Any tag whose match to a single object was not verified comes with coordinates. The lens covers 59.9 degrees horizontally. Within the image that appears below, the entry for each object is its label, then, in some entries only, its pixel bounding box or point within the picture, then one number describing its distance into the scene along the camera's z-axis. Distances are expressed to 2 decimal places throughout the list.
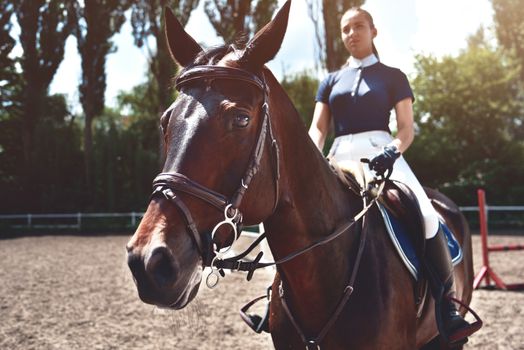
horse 1.40
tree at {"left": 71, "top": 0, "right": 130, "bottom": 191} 22.27
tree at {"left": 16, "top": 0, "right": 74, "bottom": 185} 22.64
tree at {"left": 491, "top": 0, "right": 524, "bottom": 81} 32.12
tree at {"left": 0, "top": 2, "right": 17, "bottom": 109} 23.20
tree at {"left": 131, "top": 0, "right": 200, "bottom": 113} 21.39
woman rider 2.42
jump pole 7.49
